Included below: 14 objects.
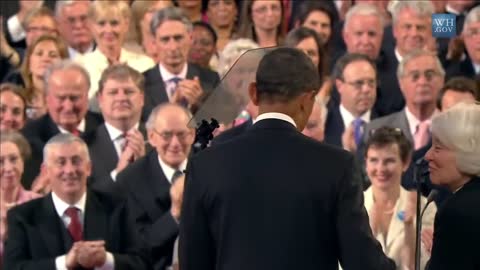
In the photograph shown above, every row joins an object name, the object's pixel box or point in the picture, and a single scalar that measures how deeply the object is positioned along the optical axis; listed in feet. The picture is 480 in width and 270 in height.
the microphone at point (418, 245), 40.29
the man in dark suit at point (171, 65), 69.36
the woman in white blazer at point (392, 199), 56.18
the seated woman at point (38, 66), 69.77
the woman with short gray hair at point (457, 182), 37.24
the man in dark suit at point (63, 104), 65.82
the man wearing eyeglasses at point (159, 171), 60.13
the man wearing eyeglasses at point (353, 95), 67.31
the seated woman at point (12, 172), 60.64
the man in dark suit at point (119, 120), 64.69
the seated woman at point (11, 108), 66.69
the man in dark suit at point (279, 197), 36.01
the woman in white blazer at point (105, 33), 71.51
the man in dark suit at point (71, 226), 55.62
